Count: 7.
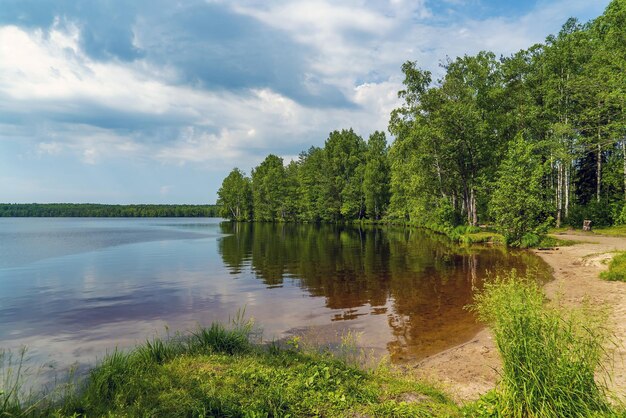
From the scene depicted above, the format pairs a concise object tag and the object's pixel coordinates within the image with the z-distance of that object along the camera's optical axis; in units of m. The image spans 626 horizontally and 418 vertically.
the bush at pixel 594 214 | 37.06
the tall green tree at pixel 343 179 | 87.75
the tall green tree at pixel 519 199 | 31.81
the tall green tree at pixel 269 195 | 106.00
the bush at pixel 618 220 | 35.10
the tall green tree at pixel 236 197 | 116.00
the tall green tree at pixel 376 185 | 81.12
